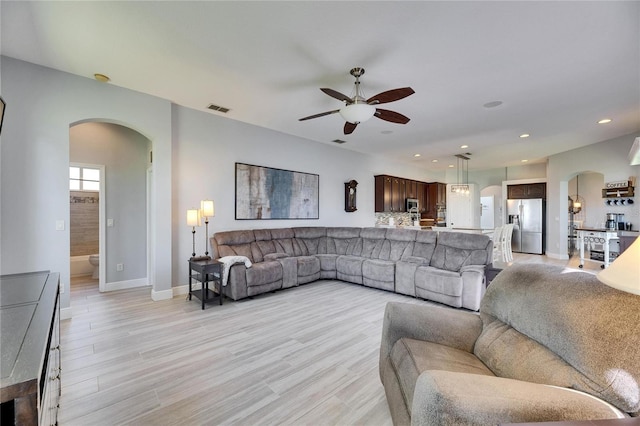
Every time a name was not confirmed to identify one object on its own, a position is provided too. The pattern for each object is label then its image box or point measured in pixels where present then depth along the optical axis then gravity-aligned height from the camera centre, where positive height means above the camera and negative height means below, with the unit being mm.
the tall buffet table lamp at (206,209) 4250 +52
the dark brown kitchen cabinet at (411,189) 8812 +755
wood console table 750 -452
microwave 8781 +243
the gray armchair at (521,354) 966 -656
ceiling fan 2902 +1200
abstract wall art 5195 +387
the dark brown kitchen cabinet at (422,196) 9406 +569
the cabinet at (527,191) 8859 +694
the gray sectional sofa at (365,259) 4039 -819
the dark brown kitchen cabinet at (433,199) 9969 +477
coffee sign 6207 +632
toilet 5328 -969
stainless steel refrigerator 8703 -379
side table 3850 -909
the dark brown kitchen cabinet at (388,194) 7898 +540
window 5748 +674
